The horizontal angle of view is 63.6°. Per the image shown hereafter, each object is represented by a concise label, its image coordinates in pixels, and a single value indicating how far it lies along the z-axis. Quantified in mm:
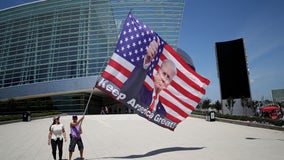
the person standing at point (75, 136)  7367
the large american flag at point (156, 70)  7324
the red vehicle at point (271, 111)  23305
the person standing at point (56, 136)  7520
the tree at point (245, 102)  31045
